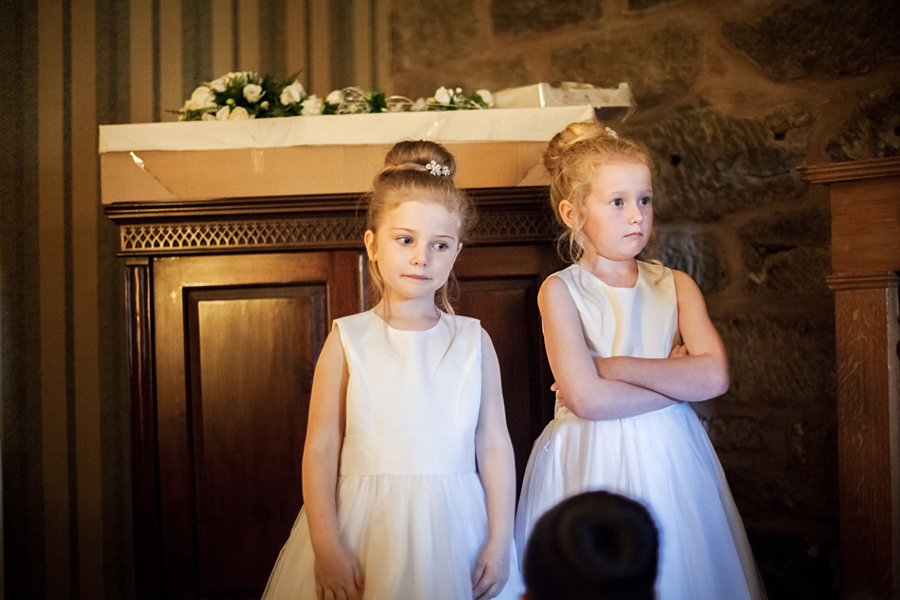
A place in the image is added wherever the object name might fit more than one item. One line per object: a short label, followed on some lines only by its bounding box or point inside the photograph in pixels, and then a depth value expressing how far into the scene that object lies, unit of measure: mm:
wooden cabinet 1785
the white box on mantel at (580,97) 1926
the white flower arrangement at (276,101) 1926
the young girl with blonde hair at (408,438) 1299
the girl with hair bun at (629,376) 1460
